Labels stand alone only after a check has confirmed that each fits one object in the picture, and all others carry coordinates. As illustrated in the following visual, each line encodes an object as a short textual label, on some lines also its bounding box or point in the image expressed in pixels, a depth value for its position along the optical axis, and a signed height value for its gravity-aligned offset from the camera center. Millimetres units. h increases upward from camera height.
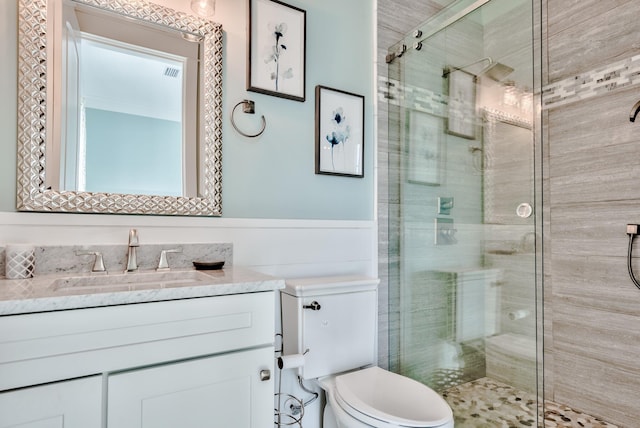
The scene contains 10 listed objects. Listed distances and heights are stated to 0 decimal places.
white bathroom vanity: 800 -343
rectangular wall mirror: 1233 +405
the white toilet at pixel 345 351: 1341 -579
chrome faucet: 1303 -128
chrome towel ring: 1582 +479
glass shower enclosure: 1455 +37
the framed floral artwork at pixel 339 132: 1831 +446
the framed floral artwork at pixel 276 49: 1646 +791
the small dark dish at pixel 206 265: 1370 -182
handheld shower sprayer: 1817 -107
